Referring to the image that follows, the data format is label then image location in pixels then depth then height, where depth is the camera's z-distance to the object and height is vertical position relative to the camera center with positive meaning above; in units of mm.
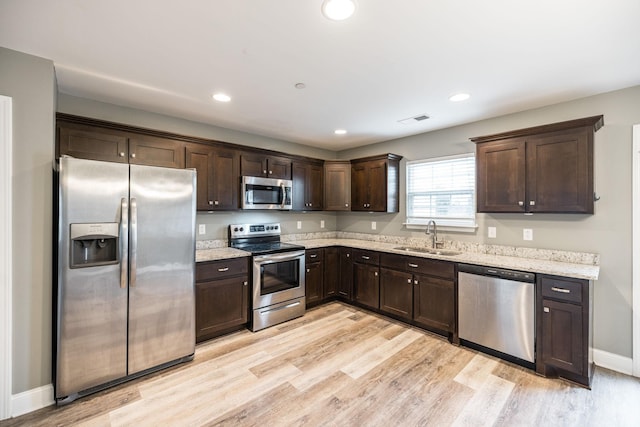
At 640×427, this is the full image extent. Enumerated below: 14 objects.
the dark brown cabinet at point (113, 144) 2641 +721
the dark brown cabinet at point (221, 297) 3050 -921
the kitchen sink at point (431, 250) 3553 -482
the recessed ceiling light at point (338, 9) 1558 +1166
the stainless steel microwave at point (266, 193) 3789 +308
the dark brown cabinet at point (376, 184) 4324 +489
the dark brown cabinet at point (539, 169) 2605 +461
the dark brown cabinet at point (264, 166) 3828 +699
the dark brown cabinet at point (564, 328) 2342 -974
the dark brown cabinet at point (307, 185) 4473 +481
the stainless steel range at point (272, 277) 3451 -803
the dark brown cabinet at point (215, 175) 3387 +503
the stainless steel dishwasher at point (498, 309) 2627 -937
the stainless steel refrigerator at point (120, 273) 2135 -481
